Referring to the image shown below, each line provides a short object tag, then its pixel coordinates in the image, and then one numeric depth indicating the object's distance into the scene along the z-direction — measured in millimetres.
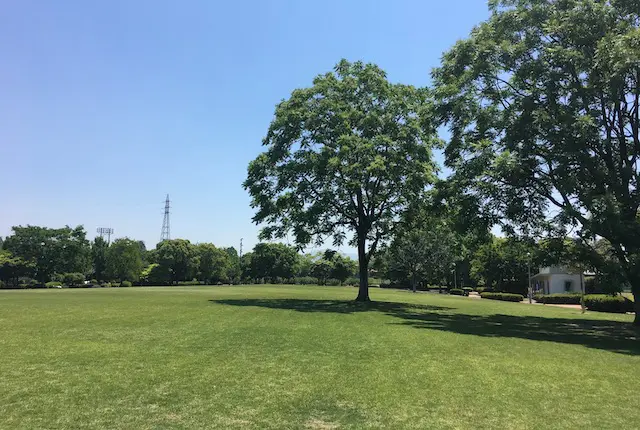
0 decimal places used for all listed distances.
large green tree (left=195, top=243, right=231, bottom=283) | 103688
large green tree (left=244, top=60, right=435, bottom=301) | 28906
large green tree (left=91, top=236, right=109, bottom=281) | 98975
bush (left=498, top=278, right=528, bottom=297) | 65688
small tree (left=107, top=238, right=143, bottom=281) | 87438
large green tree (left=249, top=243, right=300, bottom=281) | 106438
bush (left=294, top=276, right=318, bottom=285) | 109375
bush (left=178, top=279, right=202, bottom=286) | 98331
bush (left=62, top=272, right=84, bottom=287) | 84750
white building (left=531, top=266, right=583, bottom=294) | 61500
